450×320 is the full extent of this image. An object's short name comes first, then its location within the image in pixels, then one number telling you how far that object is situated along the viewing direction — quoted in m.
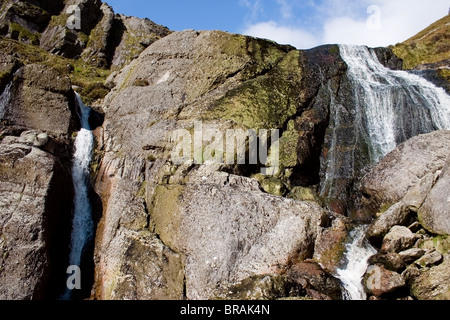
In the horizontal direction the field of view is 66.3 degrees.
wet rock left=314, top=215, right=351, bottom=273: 14.80
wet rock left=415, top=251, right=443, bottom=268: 12.93
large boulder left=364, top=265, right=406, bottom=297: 12.62
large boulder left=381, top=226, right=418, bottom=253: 14.16
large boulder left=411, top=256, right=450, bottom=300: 11.93
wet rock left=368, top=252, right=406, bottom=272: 13.40
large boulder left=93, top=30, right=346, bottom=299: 14.77
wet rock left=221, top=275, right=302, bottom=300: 12.81
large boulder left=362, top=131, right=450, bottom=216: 17.45
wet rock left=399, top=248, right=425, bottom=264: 13.38
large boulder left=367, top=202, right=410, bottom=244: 15.14
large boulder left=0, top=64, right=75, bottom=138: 20.95
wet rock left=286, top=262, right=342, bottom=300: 13.28
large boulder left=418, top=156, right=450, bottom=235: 14.05
